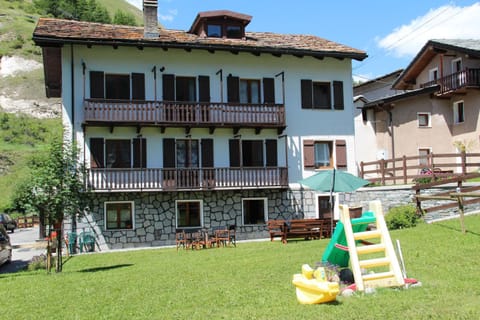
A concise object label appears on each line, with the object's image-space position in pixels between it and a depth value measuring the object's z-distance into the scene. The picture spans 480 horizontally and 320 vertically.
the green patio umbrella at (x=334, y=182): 16.23
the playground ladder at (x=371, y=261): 7.69
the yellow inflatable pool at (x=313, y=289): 7.12
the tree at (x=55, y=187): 13.77
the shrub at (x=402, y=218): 17.23
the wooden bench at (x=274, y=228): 19.73
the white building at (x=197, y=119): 21.05
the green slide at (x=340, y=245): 8.25
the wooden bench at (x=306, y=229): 19.12
